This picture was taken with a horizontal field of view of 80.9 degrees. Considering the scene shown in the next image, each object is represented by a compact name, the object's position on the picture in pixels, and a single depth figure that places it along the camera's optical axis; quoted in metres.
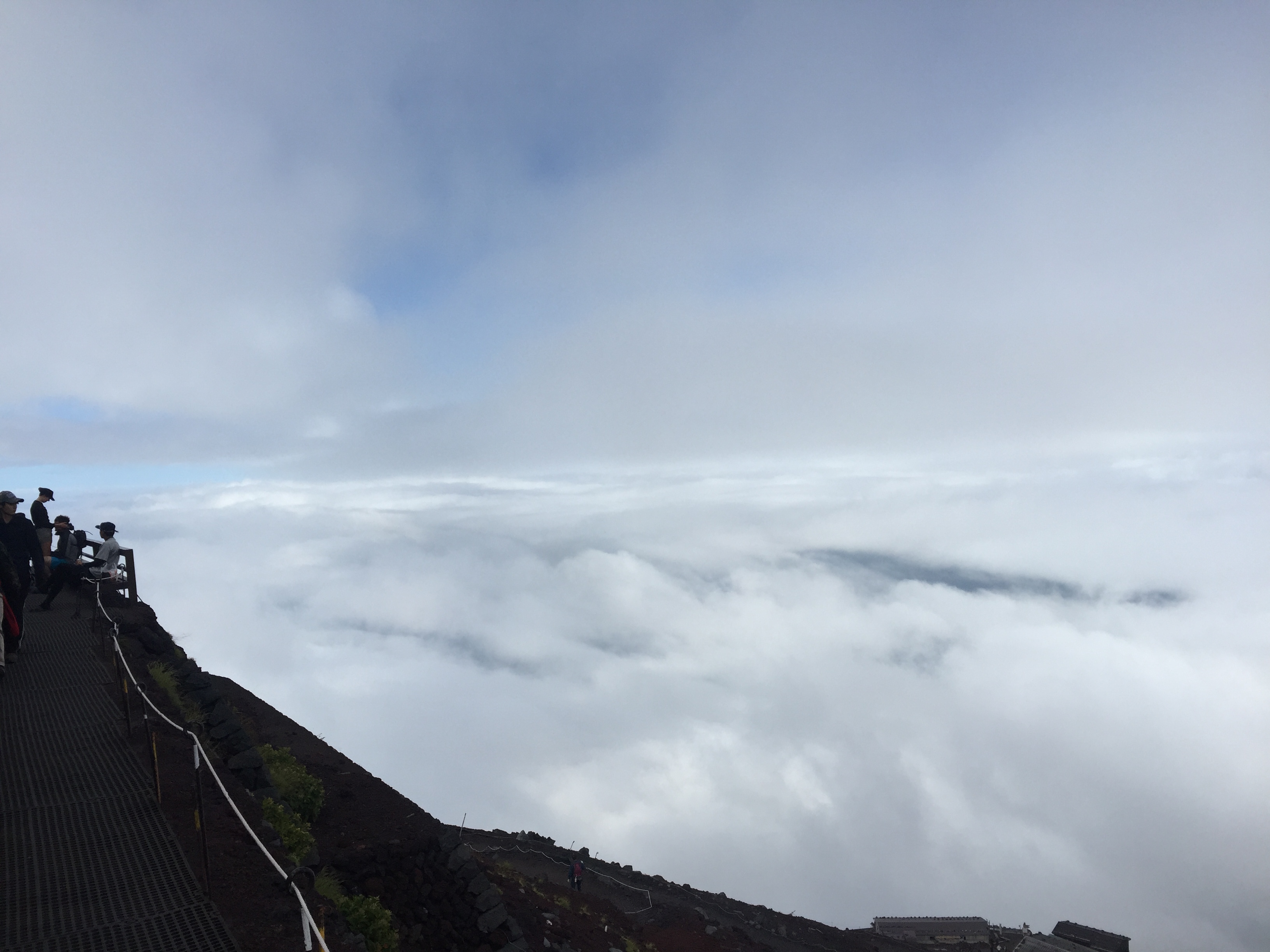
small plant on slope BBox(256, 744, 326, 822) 12.52
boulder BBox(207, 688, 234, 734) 12.64
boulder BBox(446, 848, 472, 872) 13.32
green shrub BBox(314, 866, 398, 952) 9.31
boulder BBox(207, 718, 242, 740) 12.11
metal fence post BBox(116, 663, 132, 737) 10.17
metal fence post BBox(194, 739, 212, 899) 7.05
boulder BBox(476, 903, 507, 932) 12.39
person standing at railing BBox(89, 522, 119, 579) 17.55
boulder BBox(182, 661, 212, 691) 13.96
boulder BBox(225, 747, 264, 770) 11.12
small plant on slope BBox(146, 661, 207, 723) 12.47
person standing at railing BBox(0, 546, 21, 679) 12.38
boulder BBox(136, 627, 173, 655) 15.45
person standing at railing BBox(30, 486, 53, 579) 18.42
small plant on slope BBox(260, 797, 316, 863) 9.66
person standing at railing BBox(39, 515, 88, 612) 17.44
